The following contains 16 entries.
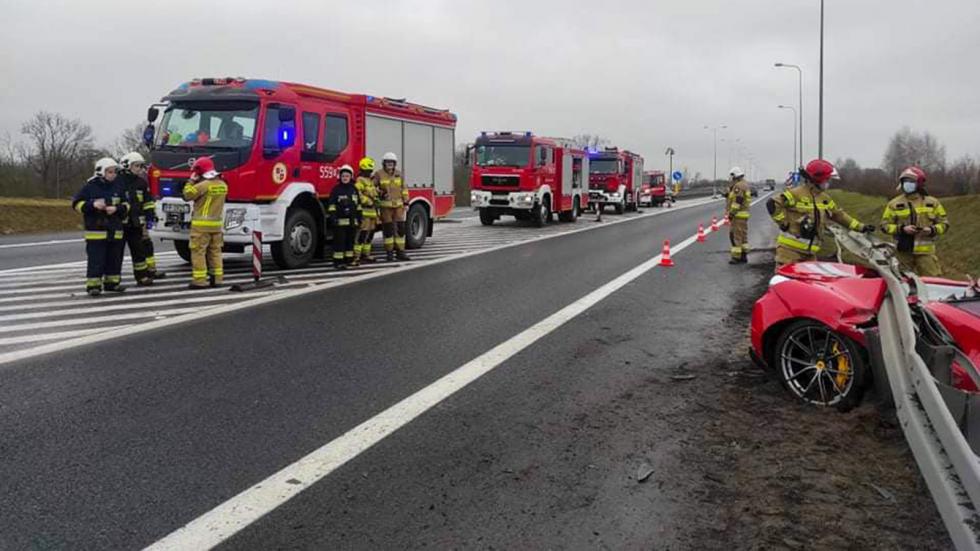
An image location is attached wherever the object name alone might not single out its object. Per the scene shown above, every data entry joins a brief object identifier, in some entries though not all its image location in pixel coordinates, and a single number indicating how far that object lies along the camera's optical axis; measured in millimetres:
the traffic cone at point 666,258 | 13194
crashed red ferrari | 3992
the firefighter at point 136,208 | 9773
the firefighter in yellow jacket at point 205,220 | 9836
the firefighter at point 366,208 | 12523
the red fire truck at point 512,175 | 23031
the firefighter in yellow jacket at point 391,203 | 13453
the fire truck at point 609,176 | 33688
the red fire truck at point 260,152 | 10977
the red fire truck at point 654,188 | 47688
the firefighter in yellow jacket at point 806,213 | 6957
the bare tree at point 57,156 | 53594
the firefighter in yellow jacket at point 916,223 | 7309
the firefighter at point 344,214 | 11969
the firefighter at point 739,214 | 13820
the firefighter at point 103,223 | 9133
